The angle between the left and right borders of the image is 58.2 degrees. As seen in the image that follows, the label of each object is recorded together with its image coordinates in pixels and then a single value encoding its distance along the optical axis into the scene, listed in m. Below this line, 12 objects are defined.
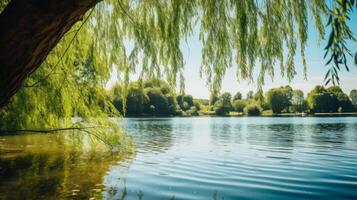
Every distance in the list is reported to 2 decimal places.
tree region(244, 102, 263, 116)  113.02
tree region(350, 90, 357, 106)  154.50
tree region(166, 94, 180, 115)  86.61
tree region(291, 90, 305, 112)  118.36
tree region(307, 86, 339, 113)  105.88
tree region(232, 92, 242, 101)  148.82
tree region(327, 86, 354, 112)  109.19
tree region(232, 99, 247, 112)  129.12
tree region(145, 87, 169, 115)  83.75
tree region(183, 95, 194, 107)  121.74
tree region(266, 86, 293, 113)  102.39
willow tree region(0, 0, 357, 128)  3.87
